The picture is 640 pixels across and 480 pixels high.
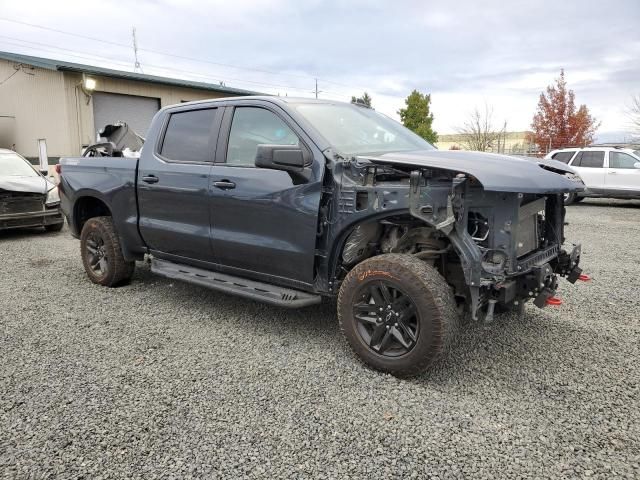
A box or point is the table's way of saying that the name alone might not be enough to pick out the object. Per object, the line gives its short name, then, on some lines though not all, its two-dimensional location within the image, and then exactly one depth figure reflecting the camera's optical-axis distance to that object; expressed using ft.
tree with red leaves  81.51
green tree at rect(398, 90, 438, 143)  95.76
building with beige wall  51.19
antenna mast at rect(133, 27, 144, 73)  142.59
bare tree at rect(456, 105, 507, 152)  93.20
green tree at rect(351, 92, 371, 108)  140.05
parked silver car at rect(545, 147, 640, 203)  42.29
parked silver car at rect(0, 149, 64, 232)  27.17
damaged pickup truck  9.81
